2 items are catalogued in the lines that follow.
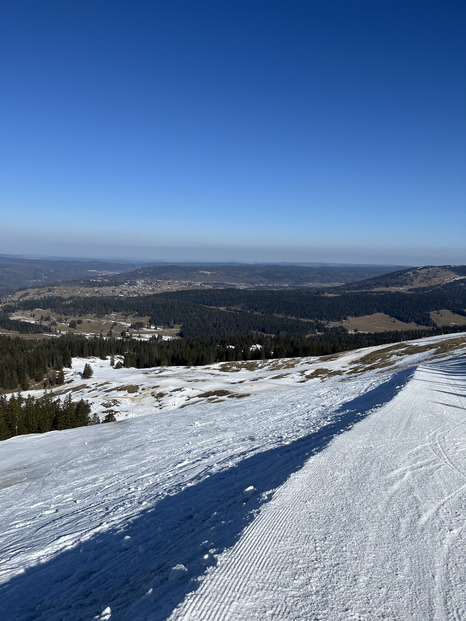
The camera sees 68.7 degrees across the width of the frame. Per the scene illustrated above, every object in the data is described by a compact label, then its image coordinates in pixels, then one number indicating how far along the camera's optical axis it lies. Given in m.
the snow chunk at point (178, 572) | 6.62
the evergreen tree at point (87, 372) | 88.75
